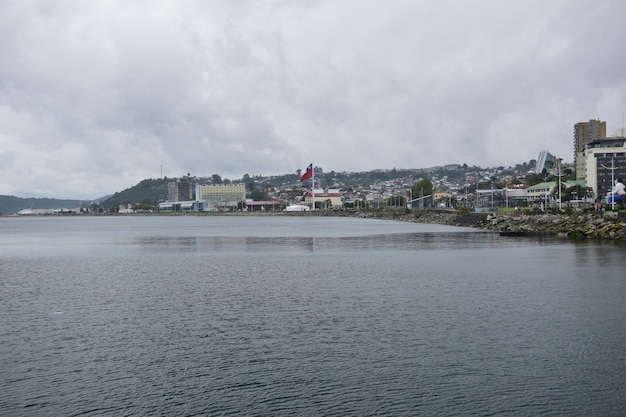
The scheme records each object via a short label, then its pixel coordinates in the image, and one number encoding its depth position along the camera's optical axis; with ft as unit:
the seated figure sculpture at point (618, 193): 287.32
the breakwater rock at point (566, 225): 207.72
